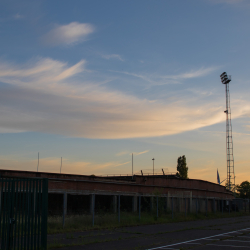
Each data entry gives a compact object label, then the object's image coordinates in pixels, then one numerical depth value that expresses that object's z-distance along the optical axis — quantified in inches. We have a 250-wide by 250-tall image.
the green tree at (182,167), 3491.6
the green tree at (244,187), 4673.7
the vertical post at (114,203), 1437.6
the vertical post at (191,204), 1684.3
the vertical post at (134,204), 1611.7
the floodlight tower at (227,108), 2313.0
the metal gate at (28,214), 437.7
